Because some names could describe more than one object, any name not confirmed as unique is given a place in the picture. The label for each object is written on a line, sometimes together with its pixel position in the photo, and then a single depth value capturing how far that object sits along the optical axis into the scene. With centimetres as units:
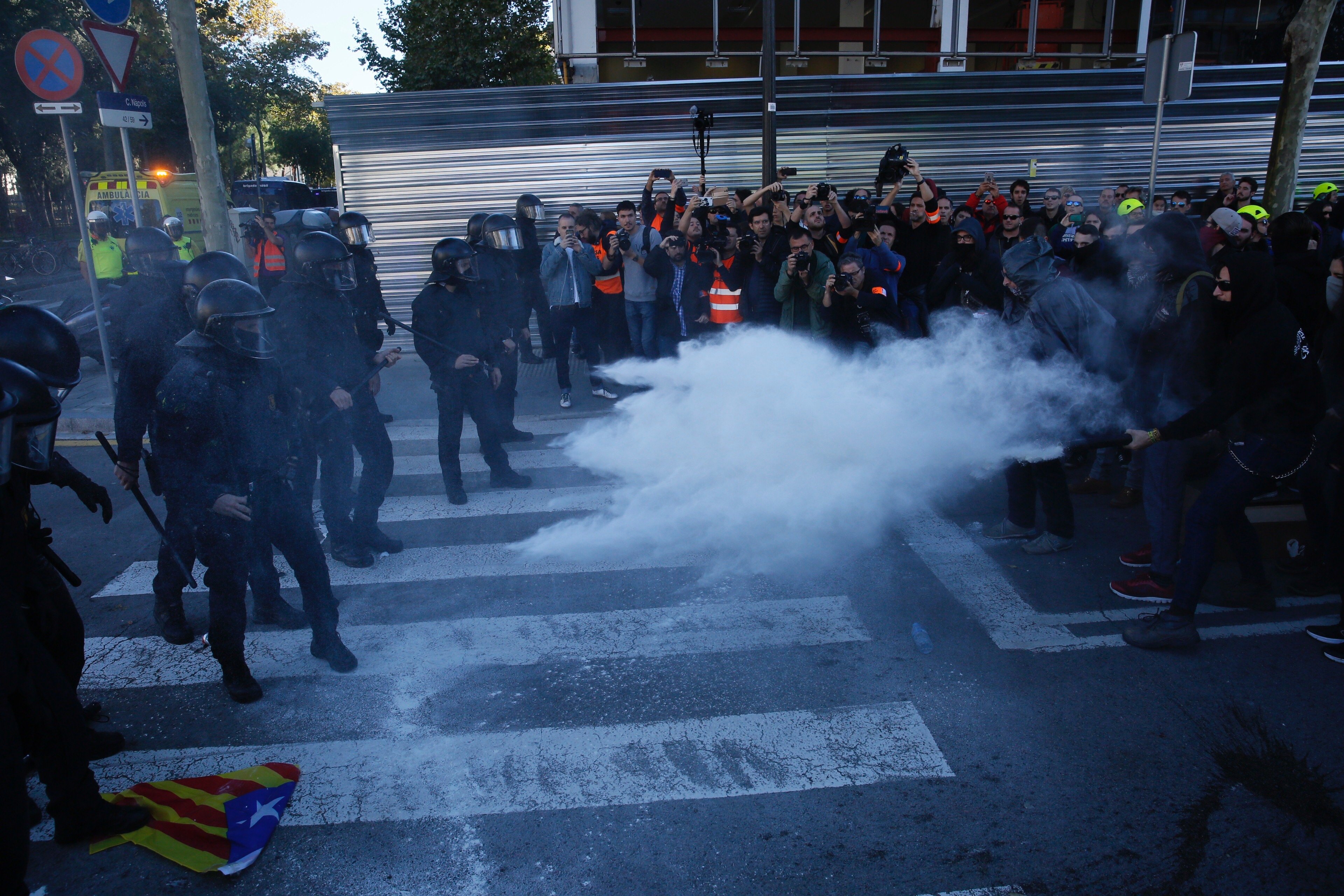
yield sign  794
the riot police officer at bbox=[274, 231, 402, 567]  527
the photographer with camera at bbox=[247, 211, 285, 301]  980
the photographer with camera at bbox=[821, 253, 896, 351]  642
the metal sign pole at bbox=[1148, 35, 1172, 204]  768
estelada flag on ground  305
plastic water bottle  429
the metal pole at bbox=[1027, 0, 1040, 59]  1686
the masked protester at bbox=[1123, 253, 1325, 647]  405
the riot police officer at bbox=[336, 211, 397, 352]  657
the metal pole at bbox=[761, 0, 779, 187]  1009
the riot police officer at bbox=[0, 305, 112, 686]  308
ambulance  1897
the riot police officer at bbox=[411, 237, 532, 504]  643
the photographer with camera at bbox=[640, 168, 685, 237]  947
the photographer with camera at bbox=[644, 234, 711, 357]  834
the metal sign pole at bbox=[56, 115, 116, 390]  816
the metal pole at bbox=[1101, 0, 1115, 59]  1708
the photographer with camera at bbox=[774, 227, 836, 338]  678
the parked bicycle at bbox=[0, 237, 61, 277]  2409
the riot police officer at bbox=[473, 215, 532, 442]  760
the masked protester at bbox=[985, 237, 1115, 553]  529
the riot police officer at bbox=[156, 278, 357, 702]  386
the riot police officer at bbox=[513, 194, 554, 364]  969
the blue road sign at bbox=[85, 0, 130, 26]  806
